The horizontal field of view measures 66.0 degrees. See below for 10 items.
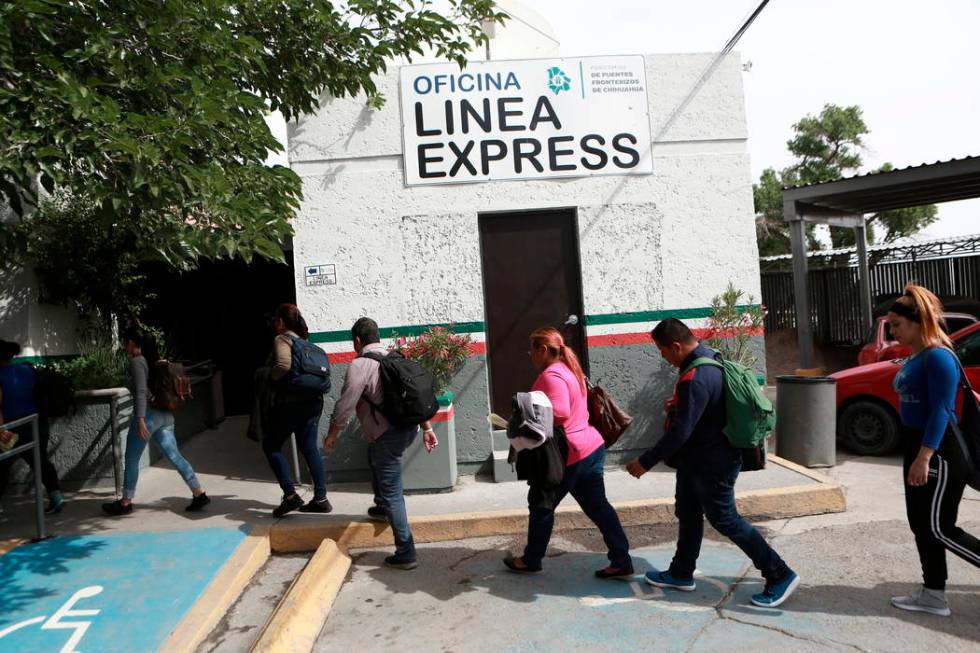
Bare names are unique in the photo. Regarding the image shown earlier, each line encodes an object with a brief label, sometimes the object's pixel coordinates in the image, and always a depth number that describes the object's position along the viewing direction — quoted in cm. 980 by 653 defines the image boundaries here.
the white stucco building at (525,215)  741
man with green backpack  425
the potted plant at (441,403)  691
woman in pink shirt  479
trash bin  752
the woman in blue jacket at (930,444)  393
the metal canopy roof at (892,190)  1049
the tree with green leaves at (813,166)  2588
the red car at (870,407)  833
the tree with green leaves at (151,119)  398
